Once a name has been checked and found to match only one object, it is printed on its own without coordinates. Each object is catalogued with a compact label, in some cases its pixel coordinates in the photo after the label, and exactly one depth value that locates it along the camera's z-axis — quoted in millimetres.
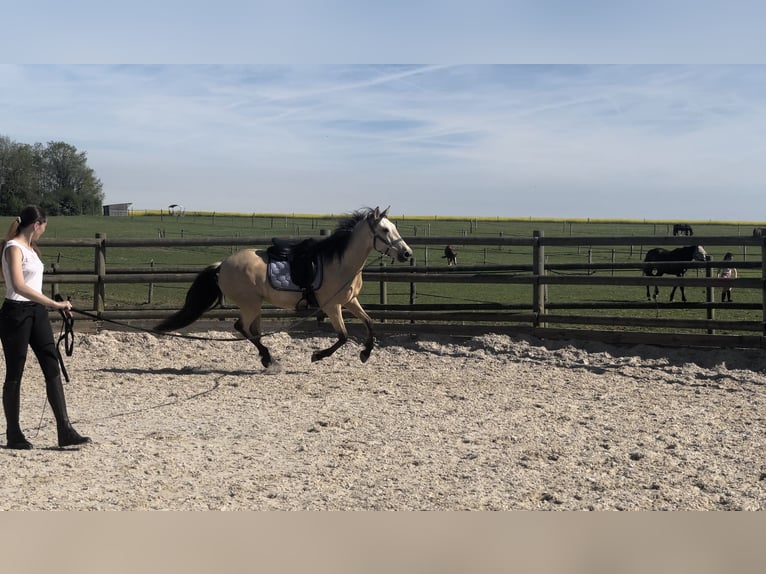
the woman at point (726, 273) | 16294
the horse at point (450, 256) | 33453
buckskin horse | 8516
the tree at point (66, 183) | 66938
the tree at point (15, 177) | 62469
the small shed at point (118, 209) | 75438
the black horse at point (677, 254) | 19859
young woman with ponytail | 5121
